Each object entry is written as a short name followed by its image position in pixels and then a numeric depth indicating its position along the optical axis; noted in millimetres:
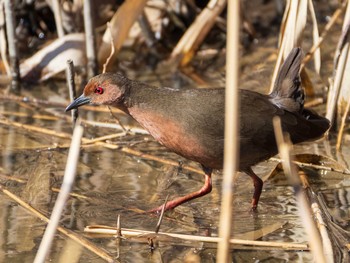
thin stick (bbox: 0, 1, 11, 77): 12575
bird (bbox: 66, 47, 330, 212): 8219
